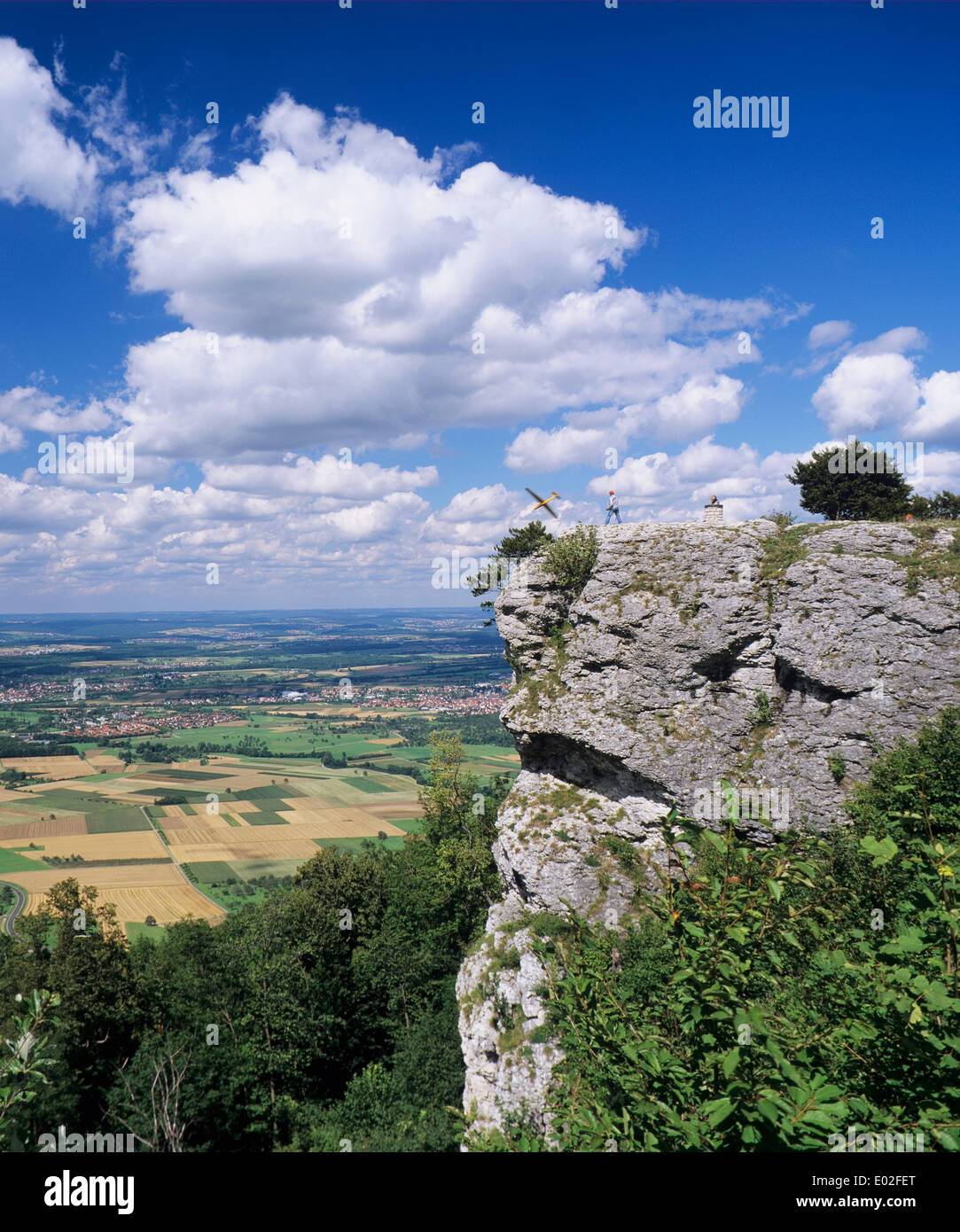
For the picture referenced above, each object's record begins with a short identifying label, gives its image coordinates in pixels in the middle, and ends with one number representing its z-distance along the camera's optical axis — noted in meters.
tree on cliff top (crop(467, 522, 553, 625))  26.44
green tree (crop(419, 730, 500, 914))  27.02
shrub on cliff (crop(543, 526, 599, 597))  23.88
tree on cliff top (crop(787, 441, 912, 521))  24.95
